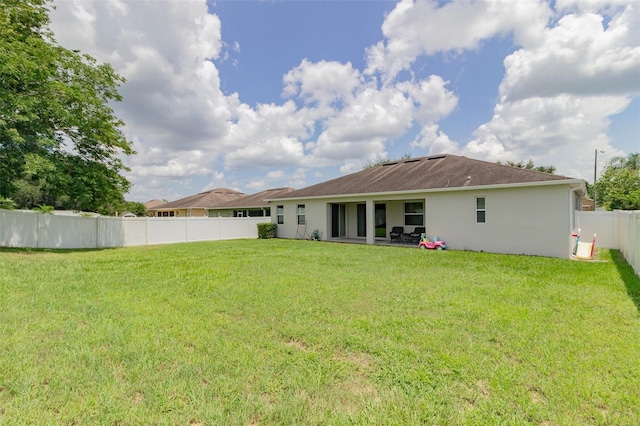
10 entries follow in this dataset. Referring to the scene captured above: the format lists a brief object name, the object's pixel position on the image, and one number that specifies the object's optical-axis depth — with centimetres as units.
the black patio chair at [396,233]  1585
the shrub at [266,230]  2047
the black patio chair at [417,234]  1518
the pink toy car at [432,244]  1326
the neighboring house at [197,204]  3453
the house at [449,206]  1124
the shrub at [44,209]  1311
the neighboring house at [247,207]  2908
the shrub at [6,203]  1212
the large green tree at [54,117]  1205
